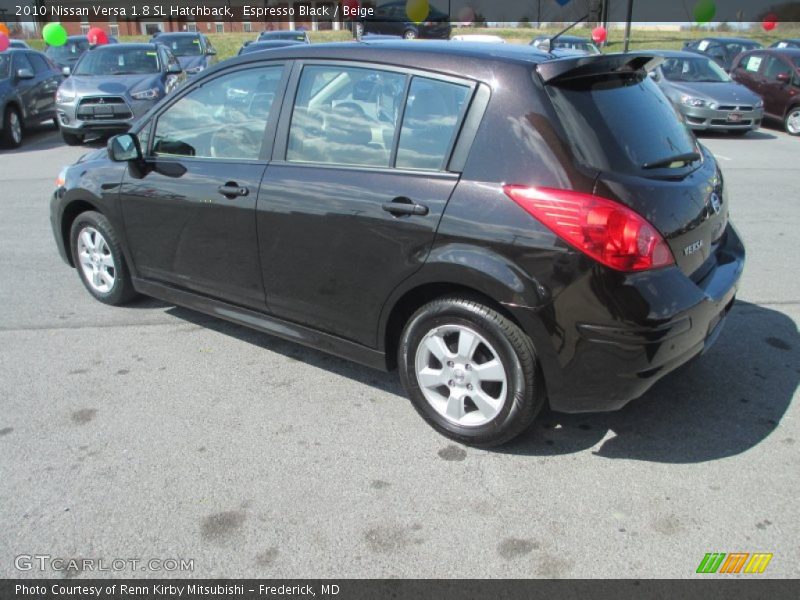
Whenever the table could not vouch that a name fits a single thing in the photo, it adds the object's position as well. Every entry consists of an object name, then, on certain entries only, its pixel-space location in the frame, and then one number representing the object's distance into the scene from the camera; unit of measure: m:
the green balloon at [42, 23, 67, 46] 19.73
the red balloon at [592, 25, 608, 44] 25.12
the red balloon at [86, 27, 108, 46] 21.27
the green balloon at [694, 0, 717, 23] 23.77
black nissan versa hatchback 2.87
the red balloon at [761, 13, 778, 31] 33.06
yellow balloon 19.50
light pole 23.91
